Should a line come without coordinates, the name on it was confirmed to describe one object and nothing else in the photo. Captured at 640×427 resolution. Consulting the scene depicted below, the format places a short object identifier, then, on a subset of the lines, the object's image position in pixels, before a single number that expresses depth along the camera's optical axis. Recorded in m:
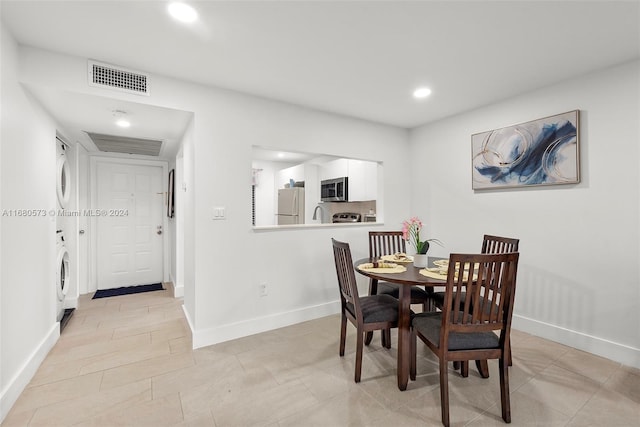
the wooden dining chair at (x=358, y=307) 1.99
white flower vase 2.33
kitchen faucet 5.18
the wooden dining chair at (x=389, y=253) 2.48
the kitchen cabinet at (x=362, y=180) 4.07
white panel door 4.30
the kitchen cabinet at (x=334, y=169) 4.59
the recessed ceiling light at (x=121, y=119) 2.46
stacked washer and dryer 2.90
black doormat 4.07
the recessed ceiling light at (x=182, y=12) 1.59
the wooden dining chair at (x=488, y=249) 2.04
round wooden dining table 1.87
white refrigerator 5.02
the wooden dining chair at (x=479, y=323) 1.59
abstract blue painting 2.50
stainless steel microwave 4.54
